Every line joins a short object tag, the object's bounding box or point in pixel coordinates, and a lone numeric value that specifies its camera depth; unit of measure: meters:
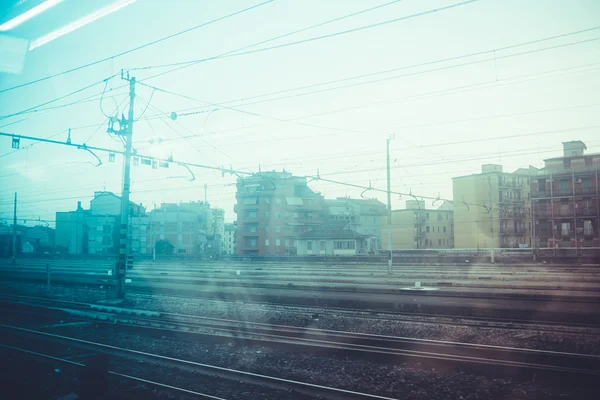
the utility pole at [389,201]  27.17
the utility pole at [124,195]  19.38
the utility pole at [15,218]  46.91
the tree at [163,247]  77.19
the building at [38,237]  85.74
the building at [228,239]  116.00
